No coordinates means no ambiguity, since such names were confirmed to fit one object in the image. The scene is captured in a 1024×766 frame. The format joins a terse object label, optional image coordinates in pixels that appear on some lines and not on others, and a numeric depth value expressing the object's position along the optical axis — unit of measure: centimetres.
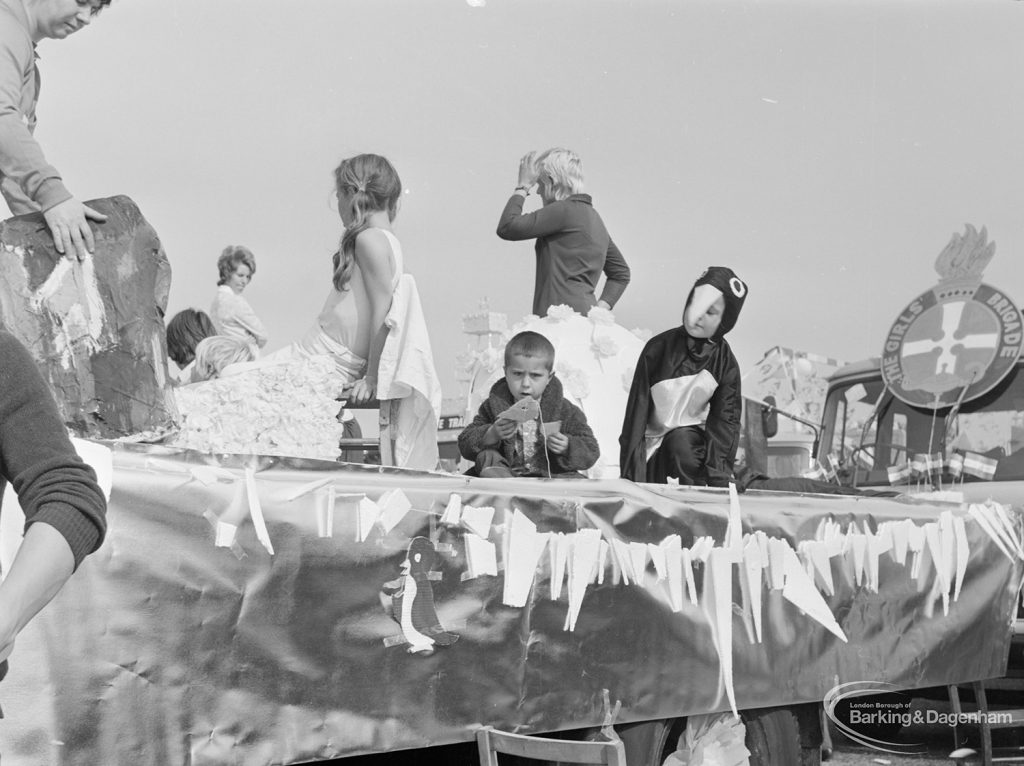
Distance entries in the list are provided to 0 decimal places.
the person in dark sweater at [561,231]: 462
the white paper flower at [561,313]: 481
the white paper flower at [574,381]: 467
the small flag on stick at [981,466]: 538
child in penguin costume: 400
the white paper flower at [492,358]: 479
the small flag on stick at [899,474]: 566
